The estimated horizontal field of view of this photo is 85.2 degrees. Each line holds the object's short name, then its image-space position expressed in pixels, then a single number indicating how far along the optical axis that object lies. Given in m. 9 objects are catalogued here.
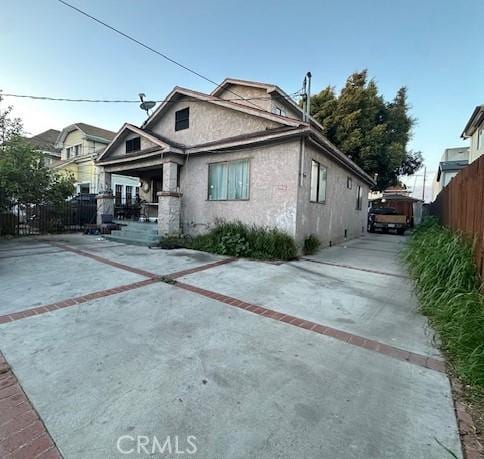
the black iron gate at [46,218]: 11.41
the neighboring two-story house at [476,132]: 12.62
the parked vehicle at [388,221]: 17.08
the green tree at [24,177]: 10.81
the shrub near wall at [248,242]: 7.49
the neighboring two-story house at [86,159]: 21.53
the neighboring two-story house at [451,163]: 20.67
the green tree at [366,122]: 17.91
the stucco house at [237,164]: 7.79
